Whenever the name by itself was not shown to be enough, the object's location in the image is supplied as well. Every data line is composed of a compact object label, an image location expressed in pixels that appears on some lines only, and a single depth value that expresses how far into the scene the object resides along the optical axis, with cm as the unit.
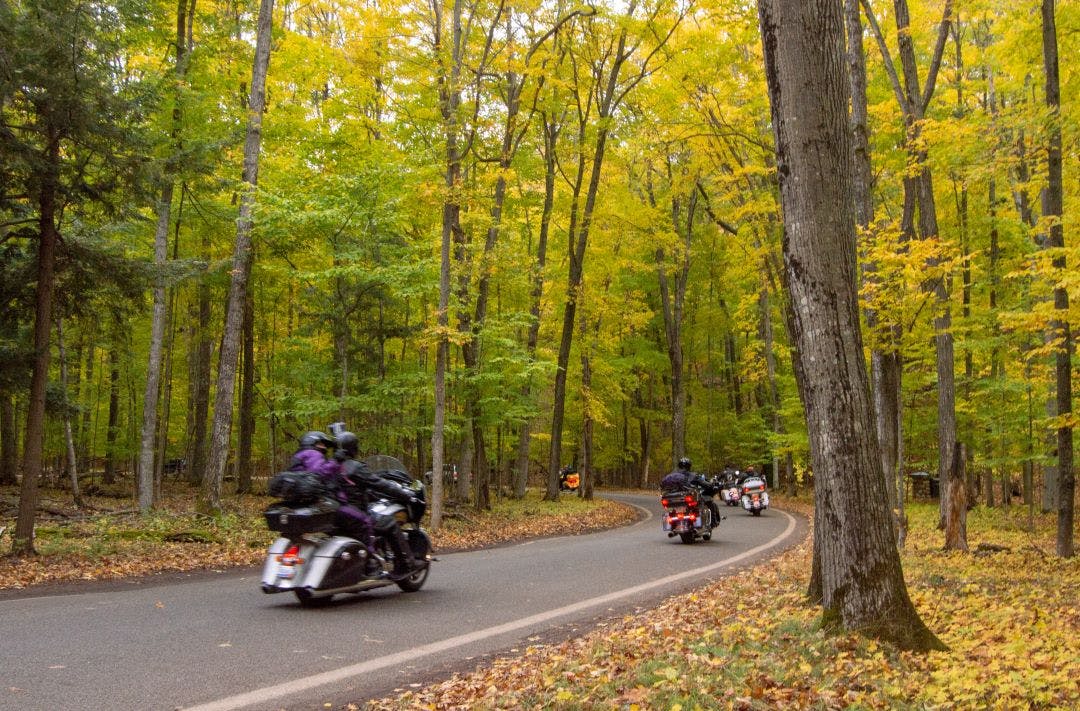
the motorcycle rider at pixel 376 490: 789
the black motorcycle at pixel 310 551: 727
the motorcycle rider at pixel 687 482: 1548
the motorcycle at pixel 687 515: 1509
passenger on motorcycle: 764
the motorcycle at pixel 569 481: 3862
